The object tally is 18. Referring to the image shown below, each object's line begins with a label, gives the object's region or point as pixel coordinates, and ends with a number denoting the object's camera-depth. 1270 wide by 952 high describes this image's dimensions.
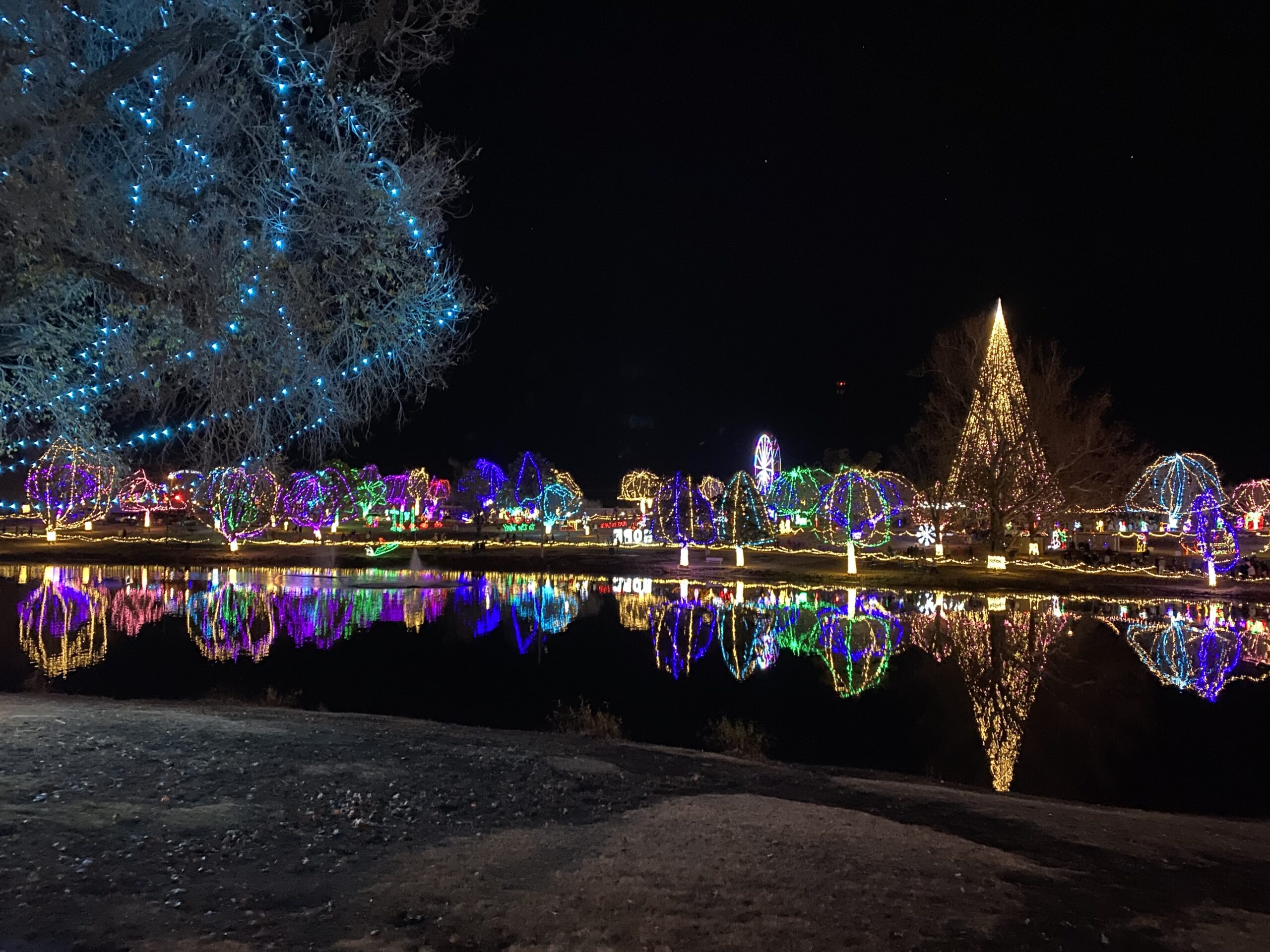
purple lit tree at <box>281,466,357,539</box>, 50.25
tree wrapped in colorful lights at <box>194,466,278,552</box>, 41.81
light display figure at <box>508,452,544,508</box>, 57.62
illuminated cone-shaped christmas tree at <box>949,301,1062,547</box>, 32.59
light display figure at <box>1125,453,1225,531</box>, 34.28
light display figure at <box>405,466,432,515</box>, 60.75
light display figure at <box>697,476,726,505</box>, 63.38
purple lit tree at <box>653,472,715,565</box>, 38.12
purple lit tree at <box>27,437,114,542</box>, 37.88
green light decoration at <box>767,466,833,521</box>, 53.25
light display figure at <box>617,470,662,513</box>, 67.62
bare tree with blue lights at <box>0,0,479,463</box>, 7.23
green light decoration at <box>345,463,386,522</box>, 60.97
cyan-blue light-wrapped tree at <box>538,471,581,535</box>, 54.50
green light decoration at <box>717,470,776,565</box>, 36.59
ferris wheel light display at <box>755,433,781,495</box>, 58.56
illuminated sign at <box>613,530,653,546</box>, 47.89
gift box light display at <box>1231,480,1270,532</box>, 46.94
